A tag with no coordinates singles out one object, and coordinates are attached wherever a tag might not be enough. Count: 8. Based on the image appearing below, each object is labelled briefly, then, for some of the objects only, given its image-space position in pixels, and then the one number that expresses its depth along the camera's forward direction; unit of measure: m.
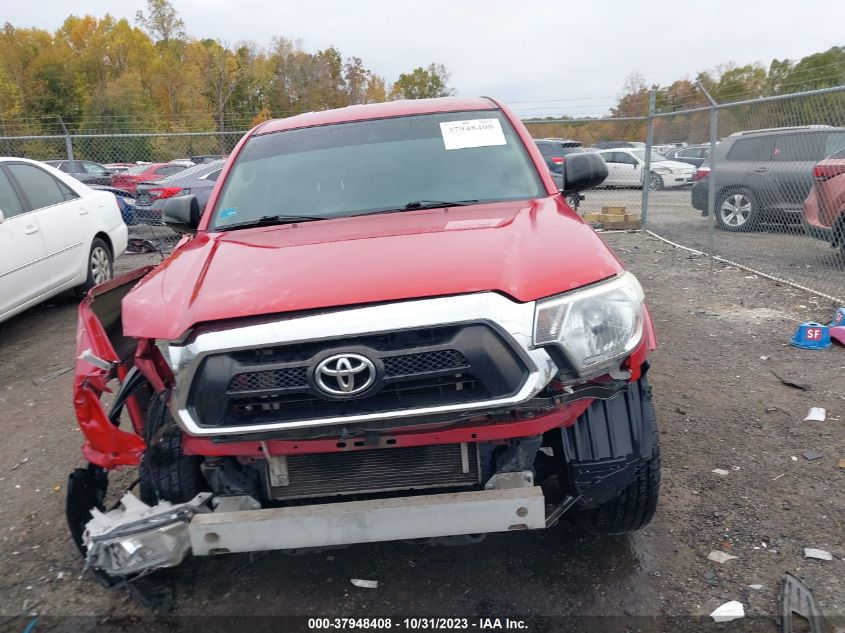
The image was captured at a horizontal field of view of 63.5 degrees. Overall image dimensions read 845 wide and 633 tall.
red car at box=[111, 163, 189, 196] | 16.95
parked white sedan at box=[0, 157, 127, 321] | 5.95
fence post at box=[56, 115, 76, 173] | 11.79
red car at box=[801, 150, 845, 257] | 6.95
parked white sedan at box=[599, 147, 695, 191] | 14.45
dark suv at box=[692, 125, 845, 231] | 7.01
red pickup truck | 2.14
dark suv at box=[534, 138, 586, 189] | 17.91
